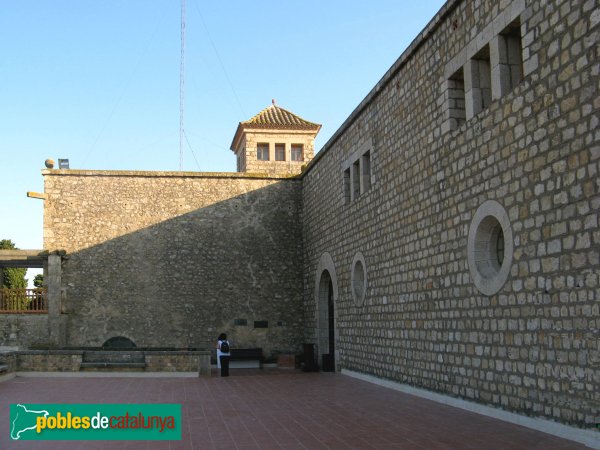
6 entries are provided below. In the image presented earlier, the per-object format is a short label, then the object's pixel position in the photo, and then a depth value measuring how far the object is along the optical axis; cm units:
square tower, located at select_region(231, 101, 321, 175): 2798
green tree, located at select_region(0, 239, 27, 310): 3386
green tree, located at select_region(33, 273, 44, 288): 4586
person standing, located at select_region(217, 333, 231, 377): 1515
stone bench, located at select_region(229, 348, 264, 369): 1872
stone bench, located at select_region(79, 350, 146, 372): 1419
